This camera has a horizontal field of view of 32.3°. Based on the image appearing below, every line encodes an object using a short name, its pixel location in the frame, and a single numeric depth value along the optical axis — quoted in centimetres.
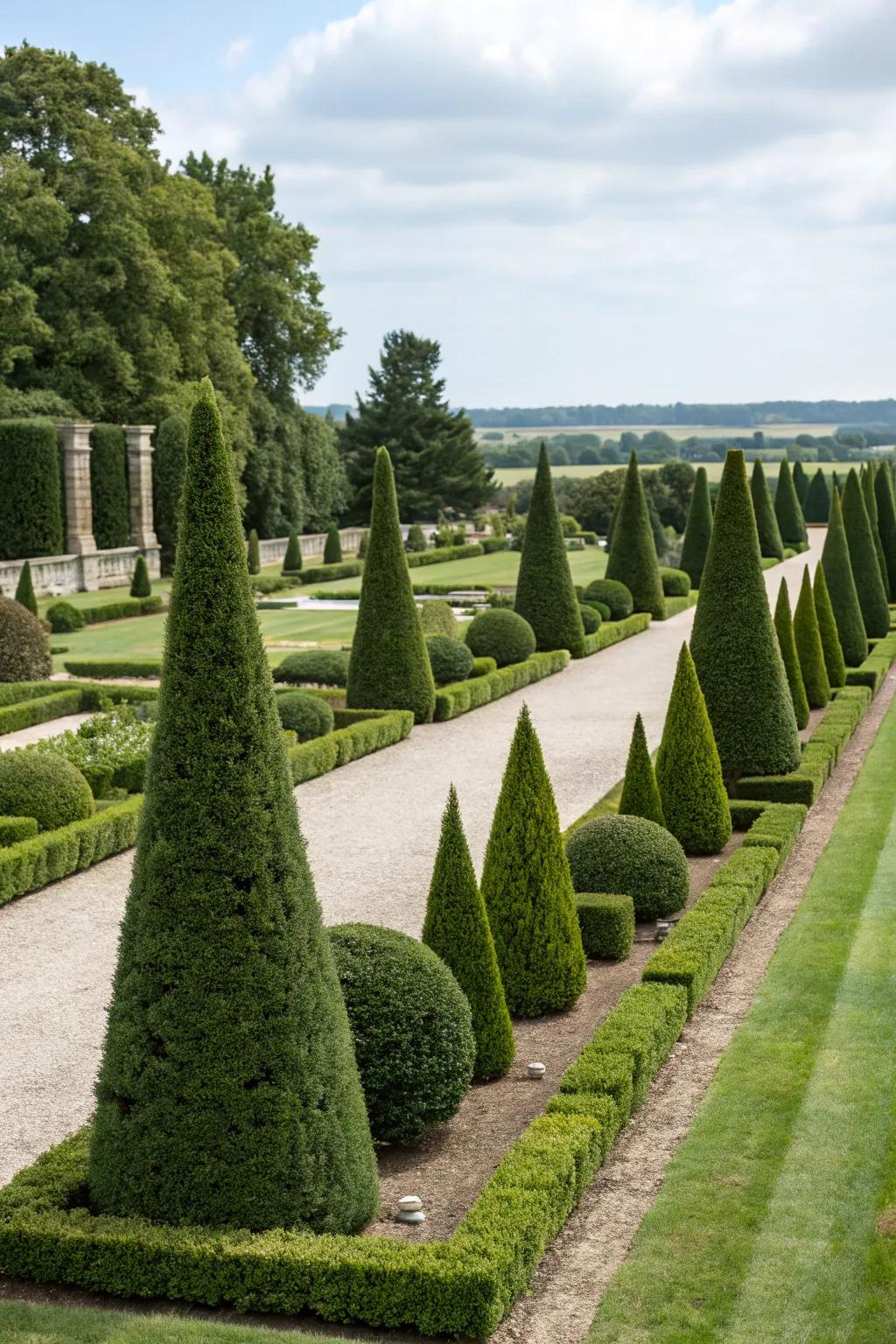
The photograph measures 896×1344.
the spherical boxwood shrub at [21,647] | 2586
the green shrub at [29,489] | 4069
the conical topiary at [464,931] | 909
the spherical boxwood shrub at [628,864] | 1261
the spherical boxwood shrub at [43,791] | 1521
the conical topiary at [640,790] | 1356
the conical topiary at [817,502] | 6600
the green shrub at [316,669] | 2505
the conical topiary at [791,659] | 2075
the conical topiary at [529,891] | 1038
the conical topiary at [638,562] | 3653
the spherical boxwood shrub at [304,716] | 2044
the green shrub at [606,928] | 1177
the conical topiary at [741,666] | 1712
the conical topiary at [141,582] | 3869
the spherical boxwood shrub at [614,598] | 3516
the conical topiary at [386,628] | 2219
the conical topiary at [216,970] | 673
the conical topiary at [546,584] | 2945
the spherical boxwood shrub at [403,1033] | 815
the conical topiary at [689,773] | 1468
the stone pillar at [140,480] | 4468
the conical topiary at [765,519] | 4438
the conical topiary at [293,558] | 4800
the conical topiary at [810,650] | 2286
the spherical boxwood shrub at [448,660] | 2509
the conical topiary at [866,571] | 3128
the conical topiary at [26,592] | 3281
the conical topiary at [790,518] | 5475
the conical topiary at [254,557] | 4750
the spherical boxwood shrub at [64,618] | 3444
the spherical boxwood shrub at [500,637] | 2747
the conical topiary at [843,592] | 2780
